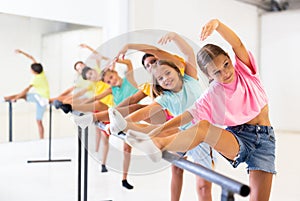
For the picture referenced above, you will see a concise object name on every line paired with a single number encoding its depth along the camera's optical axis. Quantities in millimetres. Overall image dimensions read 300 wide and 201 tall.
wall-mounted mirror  4965
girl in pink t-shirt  1870
